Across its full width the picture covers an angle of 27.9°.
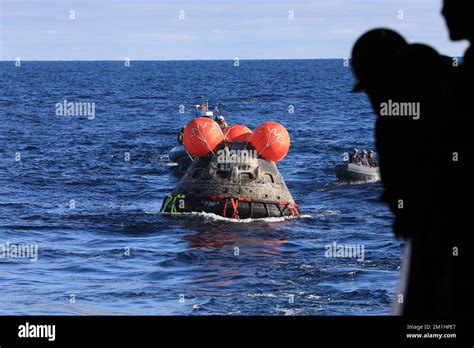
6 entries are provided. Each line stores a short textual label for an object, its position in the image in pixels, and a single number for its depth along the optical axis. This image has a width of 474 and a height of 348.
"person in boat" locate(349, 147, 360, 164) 38.97
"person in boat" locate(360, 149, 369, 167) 39.00
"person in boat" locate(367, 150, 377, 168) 39.36
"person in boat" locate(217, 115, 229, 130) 35.76
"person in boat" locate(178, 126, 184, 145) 44.03
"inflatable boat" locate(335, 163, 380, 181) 37.72
